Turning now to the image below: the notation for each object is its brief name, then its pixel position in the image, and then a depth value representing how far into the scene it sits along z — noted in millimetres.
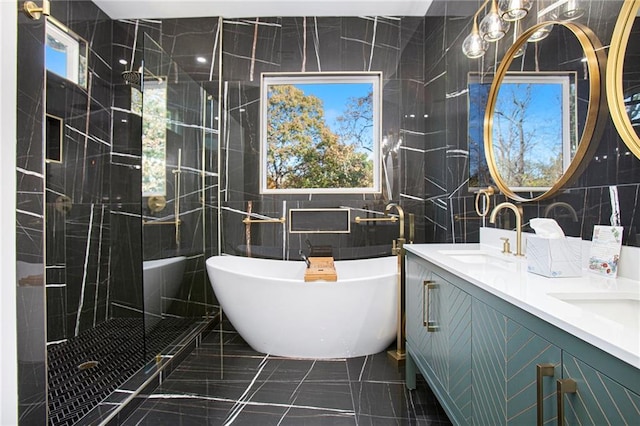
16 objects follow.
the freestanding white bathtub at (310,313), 2262
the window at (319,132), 3113
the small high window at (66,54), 2516
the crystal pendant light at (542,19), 1514
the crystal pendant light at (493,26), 1636
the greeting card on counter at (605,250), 1114
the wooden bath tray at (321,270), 2308
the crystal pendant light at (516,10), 1505
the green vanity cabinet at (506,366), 634
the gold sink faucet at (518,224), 1549
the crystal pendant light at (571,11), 1340
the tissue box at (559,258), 1157
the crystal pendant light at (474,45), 1861
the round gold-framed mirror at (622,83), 1067
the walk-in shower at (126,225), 2227
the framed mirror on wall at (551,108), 1258
